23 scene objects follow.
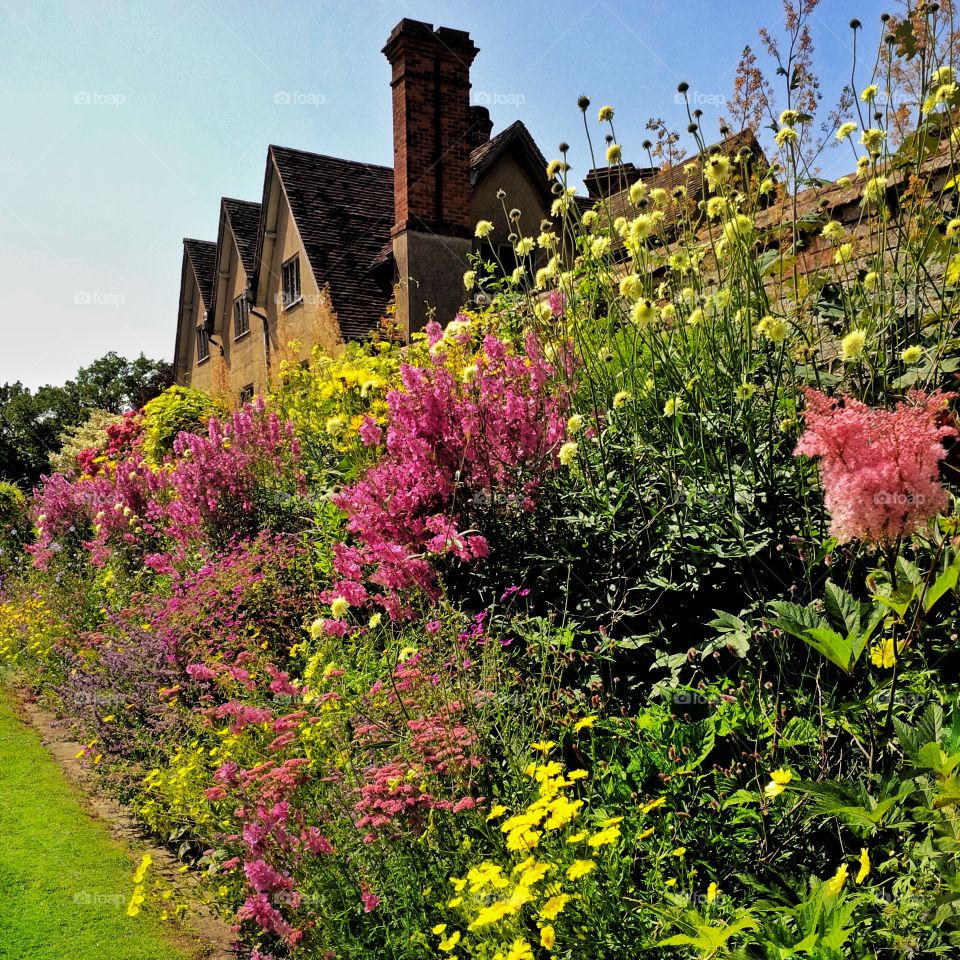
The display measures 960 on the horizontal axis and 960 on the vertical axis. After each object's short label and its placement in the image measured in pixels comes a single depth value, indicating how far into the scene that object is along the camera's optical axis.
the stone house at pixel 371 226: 13.80
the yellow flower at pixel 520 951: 1.77
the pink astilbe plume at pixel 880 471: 1.67
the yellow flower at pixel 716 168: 2.97
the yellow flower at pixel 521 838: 1.98
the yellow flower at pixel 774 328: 2.85
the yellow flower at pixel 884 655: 2.20
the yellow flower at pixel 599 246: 3.55
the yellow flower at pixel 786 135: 3.32
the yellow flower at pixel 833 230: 3.43
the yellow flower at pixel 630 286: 2.93
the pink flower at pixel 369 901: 2.44
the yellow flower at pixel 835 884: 1.63
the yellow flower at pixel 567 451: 3.47
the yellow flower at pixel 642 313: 2.92
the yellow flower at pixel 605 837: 1.94
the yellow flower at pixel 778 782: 1.93
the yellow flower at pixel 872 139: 3.19
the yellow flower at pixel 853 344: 2.37
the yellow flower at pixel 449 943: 2.07
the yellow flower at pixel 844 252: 3.36
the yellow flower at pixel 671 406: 3.06
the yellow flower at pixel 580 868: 1.86
